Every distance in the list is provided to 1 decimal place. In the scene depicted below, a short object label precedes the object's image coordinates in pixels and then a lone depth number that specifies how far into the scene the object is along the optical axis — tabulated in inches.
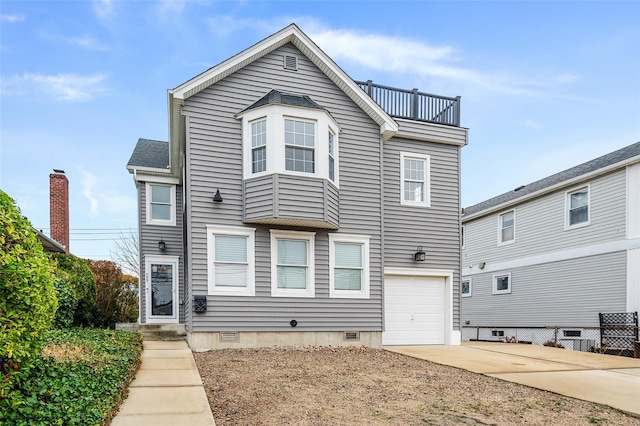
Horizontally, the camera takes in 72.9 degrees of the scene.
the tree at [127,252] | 1087.0
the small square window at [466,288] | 804.0
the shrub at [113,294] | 527.2
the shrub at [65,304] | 374.9
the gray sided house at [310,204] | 389.1
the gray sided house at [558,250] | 511.5
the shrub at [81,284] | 432.5
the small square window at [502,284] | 701.3
